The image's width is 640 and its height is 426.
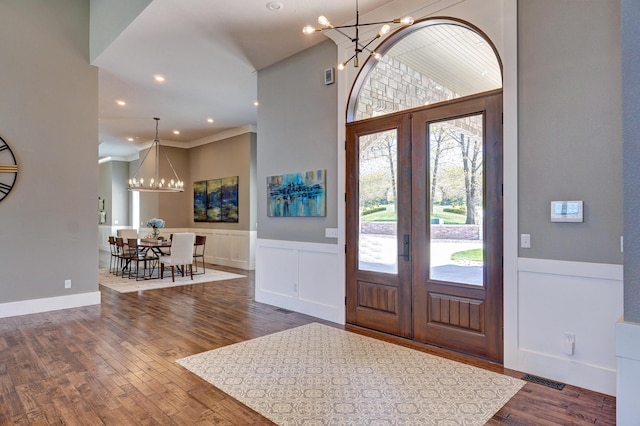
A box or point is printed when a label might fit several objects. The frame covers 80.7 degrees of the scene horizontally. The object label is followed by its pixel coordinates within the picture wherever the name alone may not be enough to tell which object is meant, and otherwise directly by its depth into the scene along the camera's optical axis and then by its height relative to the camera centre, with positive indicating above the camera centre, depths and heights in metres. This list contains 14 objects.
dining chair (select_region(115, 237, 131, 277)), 8.11 -0.88
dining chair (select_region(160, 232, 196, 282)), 7.52 -0.76
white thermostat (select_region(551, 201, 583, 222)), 2.88 +0.01
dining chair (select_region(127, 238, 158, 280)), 7.75 -0.94
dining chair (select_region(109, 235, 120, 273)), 8.71 -1.29
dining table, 7.86 -0.68
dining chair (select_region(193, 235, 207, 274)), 8.64 -0.63
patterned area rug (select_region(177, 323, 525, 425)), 2.48 -1.33
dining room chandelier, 8.84 +1.02
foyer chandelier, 2.96 +1.52
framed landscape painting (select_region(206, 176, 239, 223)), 9.91 +0.39
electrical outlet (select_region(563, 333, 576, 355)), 2.93 -1.02
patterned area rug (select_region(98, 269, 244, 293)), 6.98 -1.35
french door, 3.43 -0.12
